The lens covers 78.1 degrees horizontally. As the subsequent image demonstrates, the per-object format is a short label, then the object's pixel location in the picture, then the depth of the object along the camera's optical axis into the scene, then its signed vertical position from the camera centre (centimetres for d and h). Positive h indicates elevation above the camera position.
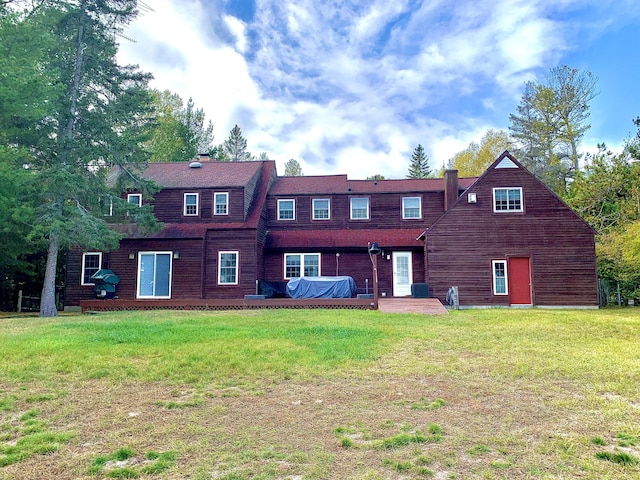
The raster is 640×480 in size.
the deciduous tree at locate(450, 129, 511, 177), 3912 +1277
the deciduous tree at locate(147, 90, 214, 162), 3456 +1396
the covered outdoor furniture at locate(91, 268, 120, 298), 1822 -18
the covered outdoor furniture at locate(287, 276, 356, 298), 1695 -39
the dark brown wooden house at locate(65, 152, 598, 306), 1727 +190
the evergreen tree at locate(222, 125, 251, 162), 4706 +1608
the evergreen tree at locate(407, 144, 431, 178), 5272 +1554
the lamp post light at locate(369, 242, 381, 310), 1473 -6
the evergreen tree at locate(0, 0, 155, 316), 1497 +646
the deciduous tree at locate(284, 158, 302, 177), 5106 +1447
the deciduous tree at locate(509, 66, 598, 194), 3123 +1292
